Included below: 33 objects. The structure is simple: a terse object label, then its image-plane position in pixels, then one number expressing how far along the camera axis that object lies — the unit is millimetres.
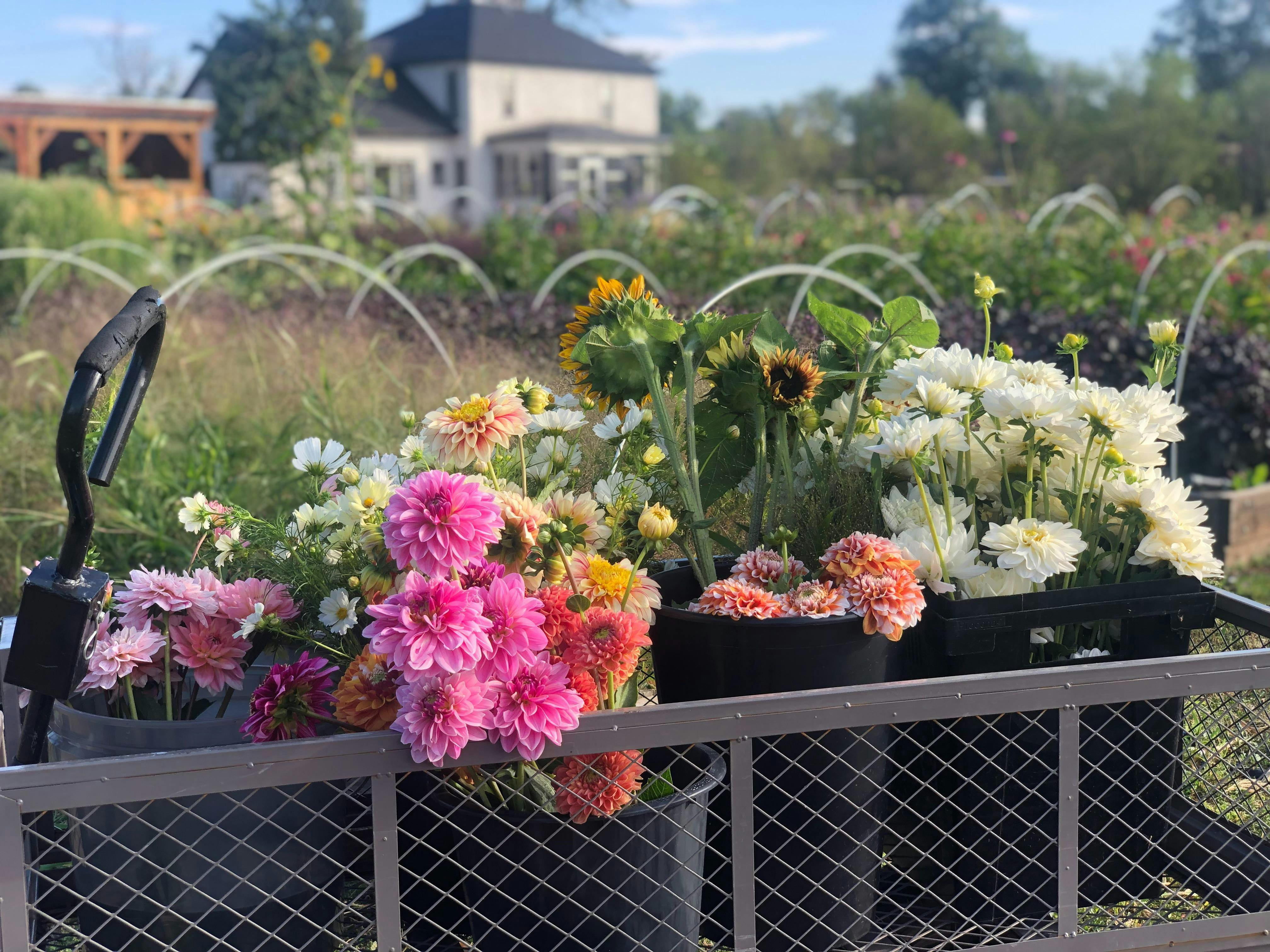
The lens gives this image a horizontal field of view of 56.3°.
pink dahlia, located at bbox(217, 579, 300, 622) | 1448
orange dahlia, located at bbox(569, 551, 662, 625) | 1313
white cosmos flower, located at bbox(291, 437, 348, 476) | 1590
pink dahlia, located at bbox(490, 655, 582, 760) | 1160
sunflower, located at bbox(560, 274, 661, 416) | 1415
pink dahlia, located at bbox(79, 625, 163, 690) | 1372
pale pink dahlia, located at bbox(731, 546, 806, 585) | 1453
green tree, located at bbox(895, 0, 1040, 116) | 56094
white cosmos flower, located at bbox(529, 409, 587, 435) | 1464
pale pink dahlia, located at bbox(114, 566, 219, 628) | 1430
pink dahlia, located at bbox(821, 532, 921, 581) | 1346
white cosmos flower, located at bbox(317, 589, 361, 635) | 1382
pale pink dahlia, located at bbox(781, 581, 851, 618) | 1330
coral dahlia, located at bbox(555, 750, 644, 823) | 1253
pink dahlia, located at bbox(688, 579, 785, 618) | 1350
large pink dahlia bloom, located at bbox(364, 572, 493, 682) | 1136
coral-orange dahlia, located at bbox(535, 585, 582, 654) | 1268
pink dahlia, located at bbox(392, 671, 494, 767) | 1140
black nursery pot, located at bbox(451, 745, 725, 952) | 1265
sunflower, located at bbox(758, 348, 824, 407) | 1417
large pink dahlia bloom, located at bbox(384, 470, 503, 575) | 1159
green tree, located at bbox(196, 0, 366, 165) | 24172
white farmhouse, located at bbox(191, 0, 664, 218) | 36938
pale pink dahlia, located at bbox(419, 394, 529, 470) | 1322
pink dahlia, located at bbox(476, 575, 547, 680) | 1185
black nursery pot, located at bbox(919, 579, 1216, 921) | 1405
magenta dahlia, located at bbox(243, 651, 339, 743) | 1306
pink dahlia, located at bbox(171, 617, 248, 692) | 1438
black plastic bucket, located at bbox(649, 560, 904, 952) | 1343
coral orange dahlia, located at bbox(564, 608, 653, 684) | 1243
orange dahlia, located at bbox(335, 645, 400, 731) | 1257
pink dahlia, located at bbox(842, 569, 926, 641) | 1312
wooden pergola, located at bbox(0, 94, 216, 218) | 23438
